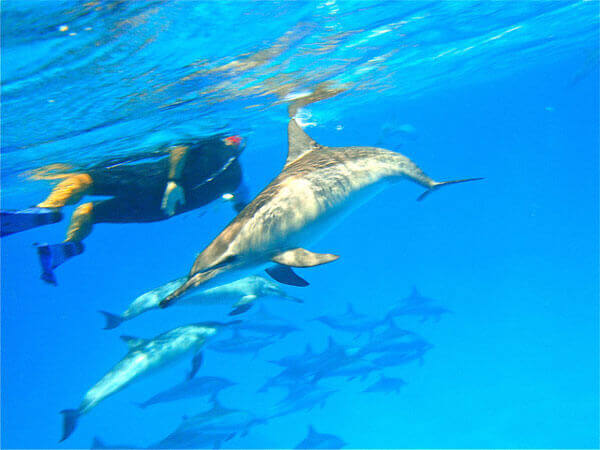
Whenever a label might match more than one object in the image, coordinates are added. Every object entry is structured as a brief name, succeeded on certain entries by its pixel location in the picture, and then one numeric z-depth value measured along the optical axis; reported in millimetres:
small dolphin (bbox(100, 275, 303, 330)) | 9312
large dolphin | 3906
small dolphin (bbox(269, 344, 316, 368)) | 15047
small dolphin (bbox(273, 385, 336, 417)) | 15039
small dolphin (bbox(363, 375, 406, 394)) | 16094
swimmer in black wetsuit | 6383
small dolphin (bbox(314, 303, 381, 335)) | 17812
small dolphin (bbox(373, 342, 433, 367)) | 16016
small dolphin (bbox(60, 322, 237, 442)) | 8727
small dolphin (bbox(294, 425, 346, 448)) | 13684
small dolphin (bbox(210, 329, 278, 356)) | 14852
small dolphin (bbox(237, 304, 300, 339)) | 15281
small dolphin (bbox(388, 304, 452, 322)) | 17812
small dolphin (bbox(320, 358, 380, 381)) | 14812
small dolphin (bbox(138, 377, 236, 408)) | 13160
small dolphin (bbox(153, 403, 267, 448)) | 12125
